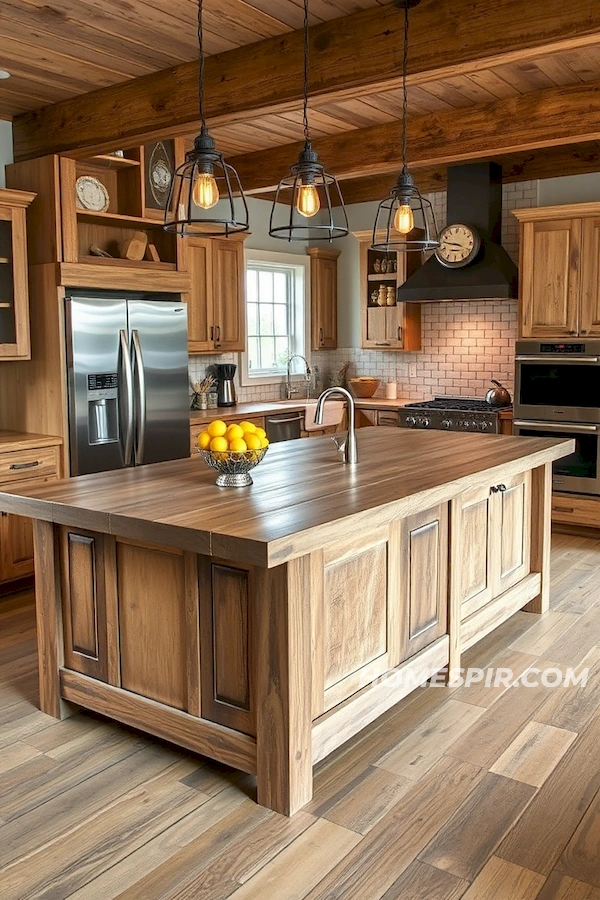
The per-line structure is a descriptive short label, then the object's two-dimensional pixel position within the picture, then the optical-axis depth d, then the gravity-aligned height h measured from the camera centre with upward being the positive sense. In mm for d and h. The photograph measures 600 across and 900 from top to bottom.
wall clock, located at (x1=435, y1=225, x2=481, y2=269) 6664 +918
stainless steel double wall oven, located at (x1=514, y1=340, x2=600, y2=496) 5992 -317
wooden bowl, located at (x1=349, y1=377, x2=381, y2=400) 7776 -255
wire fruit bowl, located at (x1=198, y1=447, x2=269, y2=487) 3115 -395
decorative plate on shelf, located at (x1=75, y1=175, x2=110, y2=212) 5277 +1083
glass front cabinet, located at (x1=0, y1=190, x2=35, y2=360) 4855 +491
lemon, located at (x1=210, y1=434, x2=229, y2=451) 3121 -314
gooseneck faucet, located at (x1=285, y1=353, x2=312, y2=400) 7766 -287
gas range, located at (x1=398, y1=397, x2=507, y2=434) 6531 -463
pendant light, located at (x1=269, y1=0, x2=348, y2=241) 3041 +667
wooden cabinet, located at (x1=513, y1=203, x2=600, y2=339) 5965 +639
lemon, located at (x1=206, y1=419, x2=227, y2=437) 3127 -262
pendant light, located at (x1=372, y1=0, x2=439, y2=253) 3450 +704
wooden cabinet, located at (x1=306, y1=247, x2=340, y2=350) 7938 +606
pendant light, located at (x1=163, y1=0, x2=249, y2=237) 2756 +635
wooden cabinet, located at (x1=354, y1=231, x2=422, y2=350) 7410 +501
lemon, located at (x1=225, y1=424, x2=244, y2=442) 3109 -275
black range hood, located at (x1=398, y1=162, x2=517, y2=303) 6523 +936
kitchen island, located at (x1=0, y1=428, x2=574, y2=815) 2555 -845
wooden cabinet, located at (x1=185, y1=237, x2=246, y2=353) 6398 +520
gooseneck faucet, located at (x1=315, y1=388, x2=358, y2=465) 3612 -386
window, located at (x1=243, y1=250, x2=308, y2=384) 7500 +443
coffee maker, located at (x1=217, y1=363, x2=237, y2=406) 6875 -185
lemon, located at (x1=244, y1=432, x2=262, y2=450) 3129 -309
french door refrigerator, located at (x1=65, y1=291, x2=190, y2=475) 5043 -120
